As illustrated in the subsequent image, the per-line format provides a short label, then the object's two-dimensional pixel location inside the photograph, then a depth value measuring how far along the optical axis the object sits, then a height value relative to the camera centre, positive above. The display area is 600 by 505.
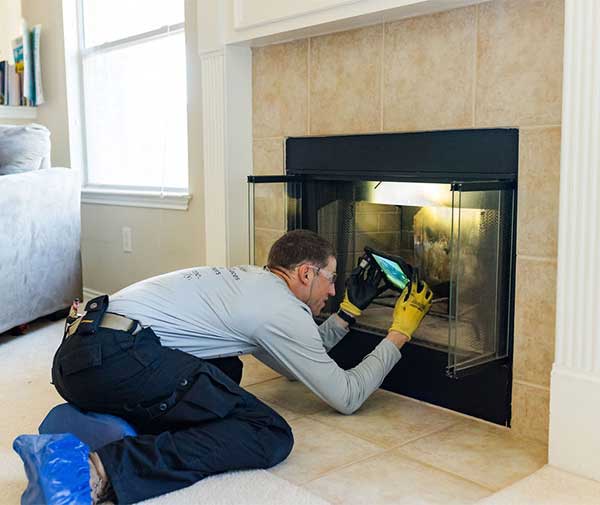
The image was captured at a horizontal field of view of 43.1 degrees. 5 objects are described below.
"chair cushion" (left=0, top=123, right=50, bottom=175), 3.49 +0.14
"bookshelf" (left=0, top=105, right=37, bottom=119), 4.35 +0.38
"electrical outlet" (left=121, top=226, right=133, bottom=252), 3.83 -0.31
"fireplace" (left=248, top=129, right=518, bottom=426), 2.10 -0.17
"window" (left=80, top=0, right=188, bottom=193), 3.51 +0.41
